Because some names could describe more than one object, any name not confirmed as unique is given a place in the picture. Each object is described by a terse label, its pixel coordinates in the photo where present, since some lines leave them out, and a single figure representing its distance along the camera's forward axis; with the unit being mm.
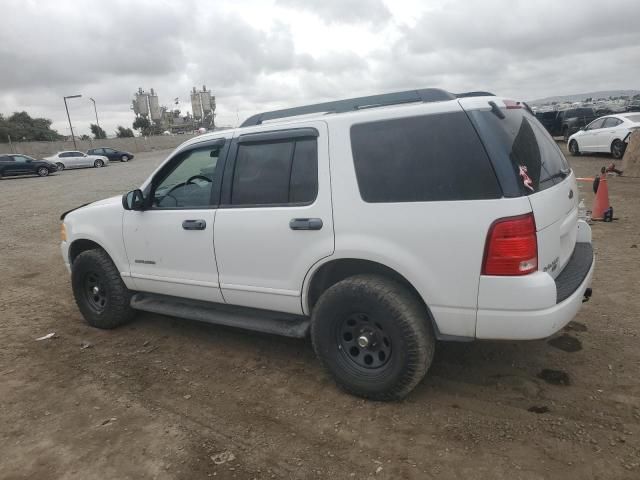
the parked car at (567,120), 23953
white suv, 2727
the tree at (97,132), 74000
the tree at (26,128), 63156
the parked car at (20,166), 28228
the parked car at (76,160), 34312
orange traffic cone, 7820
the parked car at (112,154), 38022
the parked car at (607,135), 15680
